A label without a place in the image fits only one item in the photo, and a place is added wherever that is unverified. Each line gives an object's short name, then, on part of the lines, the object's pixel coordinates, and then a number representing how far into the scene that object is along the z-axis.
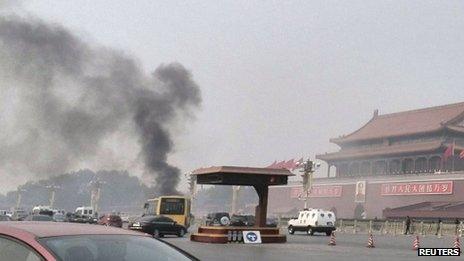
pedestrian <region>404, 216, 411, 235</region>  45.18
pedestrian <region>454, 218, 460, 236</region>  41.77
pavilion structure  24.03
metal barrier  43.16
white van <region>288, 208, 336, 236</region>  39.81
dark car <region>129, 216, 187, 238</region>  30.17
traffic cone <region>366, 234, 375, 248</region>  24.09
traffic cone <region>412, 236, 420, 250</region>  22.78
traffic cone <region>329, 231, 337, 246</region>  25.15
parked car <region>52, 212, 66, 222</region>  41.34
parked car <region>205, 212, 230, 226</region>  42.12
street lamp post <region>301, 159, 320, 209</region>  52.03
